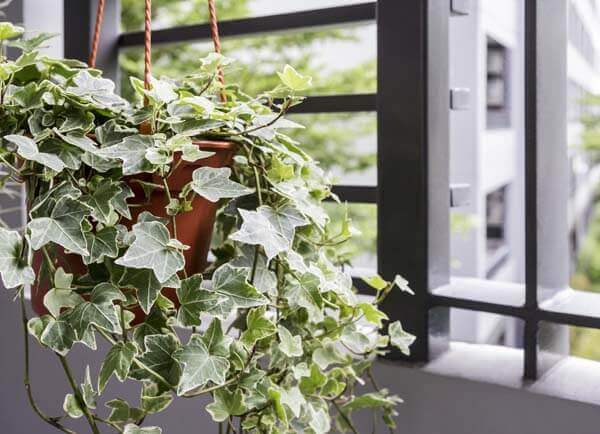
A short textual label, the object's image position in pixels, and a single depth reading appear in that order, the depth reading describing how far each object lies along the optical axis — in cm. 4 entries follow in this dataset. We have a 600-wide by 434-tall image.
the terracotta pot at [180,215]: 63
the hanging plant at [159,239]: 55
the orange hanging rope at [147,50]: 66
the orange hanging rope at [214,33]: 69
